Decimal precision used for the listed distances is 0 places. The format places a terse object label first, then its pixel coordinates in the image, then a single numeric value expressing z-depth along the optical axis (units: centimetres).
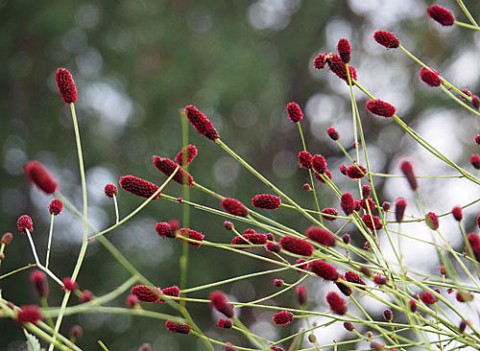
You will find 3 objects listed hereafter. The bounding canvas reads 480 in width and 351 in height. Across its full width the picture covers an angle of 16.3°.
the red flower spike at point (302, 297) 85
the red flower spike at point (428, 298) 90
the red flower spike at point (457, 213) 92
